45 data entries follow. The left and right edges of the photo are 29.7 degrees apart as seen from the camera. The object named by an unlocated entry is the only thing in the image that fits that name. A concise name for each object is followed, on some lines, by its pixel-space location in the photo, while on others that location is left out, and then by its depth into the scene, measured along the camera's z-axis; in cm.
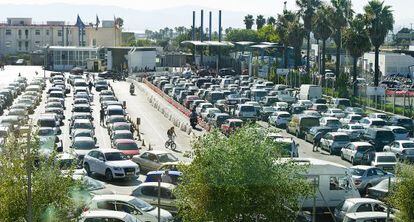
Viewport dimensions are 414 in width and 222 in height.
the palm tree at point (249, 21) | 17350
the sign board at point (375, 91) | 6132
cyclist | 4231
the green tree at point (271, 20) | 16288
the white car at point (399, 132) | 4322
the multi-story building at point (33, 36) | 15525
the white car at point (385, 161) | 3388
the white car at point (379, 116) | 4952
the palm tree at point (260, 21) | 16930
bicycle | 4253
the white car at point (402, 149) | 3733
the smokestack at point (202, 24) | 12719
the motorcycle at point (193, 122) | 5016
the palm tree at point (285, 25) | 9434
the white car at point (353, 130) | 4291
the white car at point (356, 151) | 3722
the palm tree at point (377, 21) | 6881
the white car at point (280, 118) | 5094
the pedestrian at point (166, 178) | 2794
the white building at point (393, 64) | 9869
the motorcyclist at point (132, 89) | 7806
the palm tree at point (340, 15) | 8154
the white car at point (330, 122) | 4727
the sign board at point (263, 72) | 9325
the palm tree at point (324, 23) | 8206
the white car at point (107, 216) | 2133
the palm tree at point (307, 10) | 8988
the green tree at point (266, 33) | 14406
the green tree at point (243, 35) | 16173
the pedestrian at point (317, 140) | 4272
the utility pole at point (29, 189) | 1574
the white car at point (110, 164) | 3212
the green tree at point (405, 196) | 1998
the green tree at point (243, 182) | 1744
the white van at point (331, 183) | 2599
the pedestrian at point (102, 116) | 5238
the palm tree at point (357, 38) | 6912
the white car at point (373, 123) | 4625
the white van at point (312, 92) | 6519
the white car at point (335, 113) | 5262
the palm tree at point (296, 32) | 9181
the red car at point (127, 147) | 3678
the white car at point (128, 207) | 2373
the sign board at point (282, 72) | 8644
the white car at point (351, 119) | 4938
